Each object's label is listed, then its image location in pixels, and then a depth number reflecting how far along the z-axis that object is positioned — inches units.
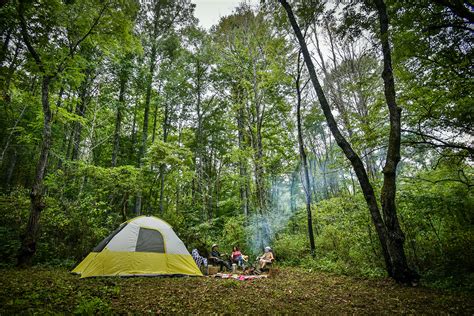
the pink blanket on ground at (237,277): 285.1
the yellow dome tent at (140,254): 254.1
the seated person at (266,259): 337.4
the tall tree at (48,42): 249.1
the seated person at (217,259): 375.2
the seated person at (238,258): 379.9
